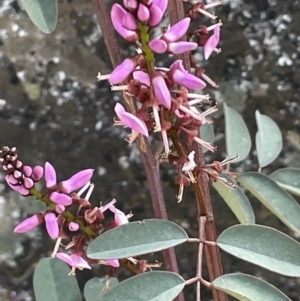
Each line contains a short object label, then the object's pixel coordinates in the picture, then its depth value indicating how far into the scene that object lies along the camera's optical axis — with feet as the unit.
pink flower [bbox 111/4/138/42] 1.10
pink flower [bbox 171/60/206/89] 1.21
